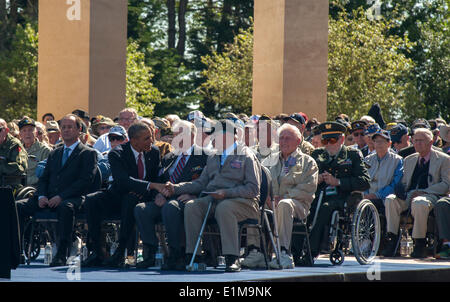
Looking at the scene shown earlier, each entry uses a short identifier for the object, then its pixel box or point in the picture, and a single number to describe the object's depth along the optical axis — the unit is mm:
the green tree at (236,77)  32719
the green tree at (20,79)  30984
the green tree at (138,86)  32062
